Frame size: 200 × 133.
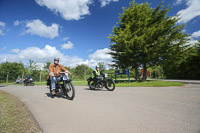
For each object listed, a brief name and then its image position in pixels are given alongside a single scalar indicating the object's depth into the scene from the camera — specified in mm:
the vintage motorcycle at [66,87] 4570
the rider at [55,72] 4912
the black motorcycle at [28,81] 13797
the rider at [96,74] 7098
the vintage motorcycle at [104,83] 6782
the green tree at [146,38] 11695
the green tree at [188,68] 17016
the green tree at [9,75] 32312
